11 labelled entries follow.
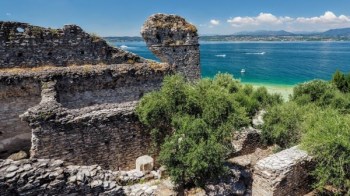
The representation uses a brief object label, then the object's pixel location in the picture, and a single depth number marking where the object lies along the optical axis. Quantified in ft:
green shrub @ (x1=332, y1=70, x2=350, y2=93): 99.63
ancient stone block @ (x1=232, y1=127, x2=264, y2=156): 43.80
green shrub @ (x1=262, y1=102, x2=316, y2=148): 48.11
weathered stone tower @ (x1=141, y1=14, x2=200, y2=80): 63.93
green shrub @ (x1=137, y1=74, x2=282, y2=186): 29.89
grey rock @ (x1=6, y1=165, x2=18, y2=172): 19.89
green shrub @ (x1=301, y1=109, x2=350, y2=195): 29.73
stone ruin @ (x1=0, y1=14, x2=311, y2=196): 22.75
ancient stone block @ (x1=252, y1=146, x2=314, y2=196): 30.55
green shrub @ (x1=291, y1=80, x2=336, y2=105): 73.12
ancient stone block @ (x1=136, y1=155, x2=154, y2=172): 36.11
